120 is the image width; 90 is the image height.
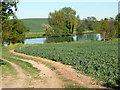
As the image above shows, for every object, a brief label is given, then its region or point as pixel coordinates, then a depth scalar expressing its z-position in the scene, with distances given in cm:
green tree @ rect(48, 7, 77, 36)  12050
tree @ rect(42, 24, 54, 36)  11399
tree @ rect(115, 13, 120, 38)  9039
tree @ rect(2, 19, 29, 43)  5904
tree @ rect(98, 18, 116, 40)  8043
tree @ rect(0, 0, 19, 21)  1840
